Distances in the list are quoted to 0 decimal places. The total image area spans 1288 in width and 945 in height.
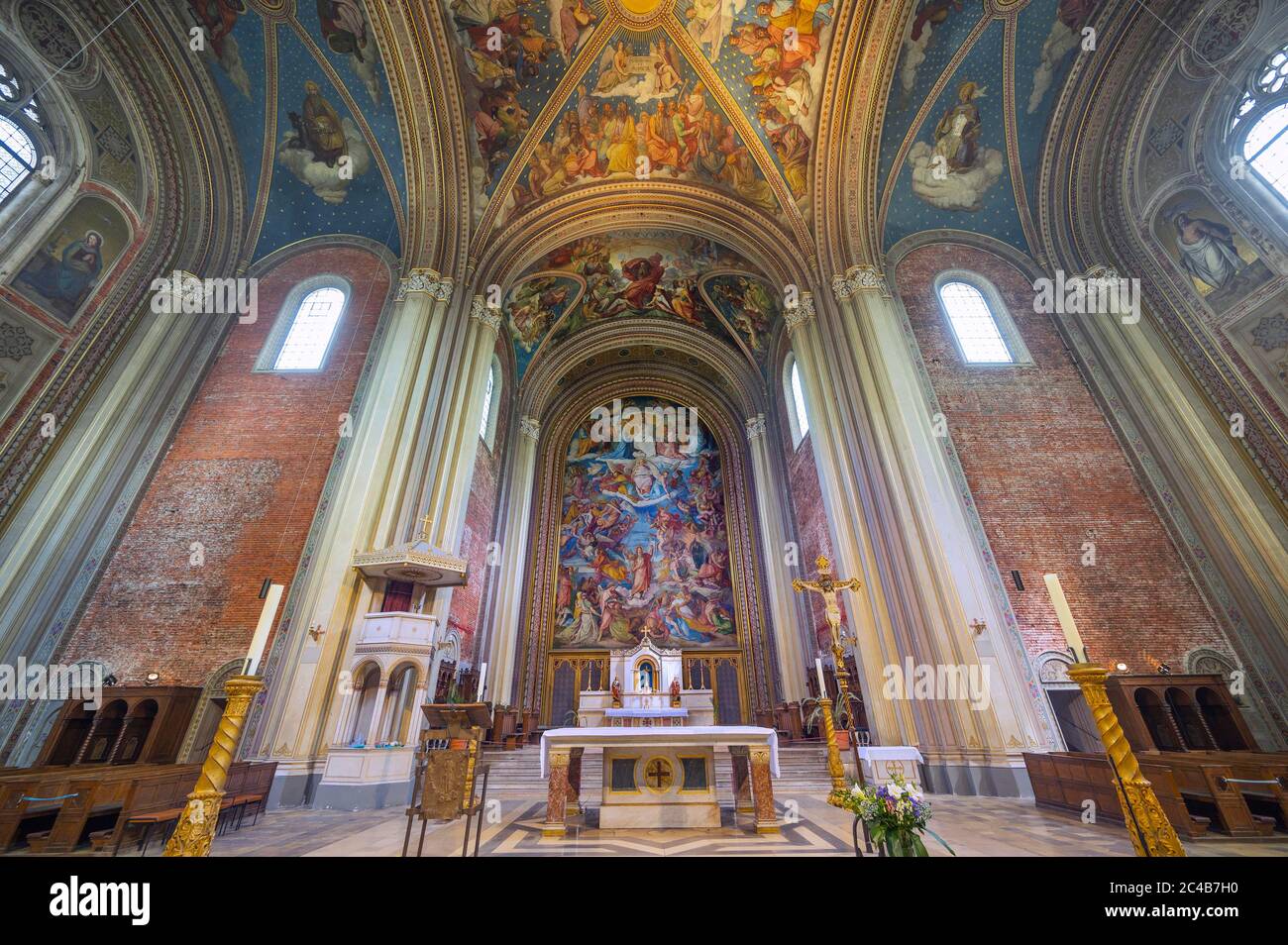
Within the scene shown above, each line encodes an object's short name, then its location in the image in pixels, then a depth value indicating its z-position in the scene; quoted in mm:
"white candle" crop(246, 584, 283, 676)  3113
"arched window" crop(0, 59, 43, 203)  7375
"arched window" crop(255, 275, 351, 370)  10891
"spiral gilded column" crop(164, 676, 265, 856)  2900
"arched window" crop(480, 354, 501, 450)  14420
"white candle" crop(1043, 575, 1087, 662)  3047
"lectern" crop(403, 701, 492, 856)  3246
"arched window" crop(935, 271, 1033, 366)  11062
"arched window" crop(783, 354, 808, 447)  14484
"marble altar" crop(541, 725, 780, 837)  4723
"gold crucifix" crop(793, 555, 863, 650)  5852
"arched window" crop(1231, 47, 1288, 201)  8156
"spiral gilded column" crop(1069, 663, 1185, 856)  2791
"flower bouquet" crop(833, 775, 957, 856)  2551
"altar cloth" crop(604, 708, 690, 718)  9492
